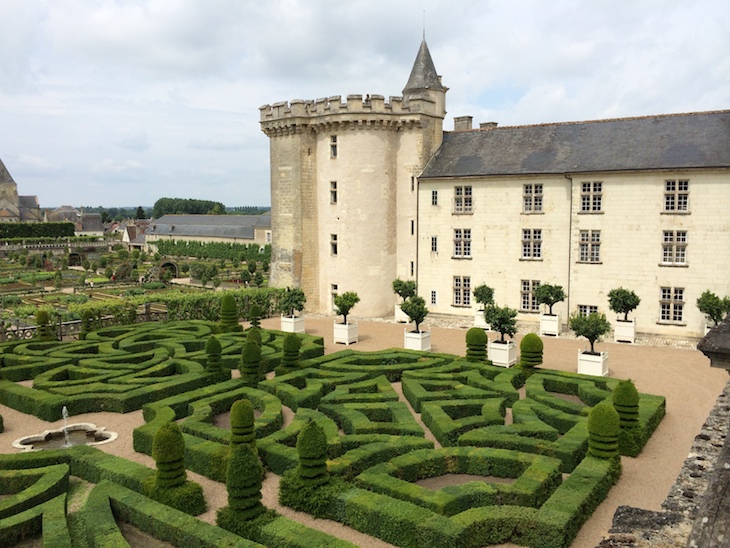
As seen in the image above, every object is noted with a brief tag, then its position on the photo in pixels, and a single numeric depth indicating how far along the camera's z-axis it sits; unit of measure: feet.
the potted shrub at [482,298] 106.73
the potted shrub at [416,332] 91.66
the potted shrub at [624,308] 94.48
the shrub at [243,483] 38.34
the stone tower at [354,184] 120.88
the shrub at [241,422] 45.14
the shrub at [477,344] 77.87
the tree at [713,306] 88.94
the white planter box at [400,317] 118.19
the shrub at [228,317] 97.96
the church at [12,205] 433.89
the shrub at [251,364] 69.21
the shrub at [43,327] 89.35
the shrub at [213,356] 71.51
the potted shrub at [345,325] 98.43
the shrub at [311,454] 42.24
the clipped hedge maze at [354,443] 38.19
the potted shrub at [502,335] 80.07
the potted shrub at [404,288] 109.40
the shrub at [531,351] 73.56
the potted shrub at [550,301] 101.55
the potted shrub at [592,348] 75.20
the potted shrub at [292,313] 105.09
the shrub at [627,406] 52.32
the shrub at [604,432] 46.91
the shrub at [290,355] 74.90
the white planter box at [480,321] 108.37
